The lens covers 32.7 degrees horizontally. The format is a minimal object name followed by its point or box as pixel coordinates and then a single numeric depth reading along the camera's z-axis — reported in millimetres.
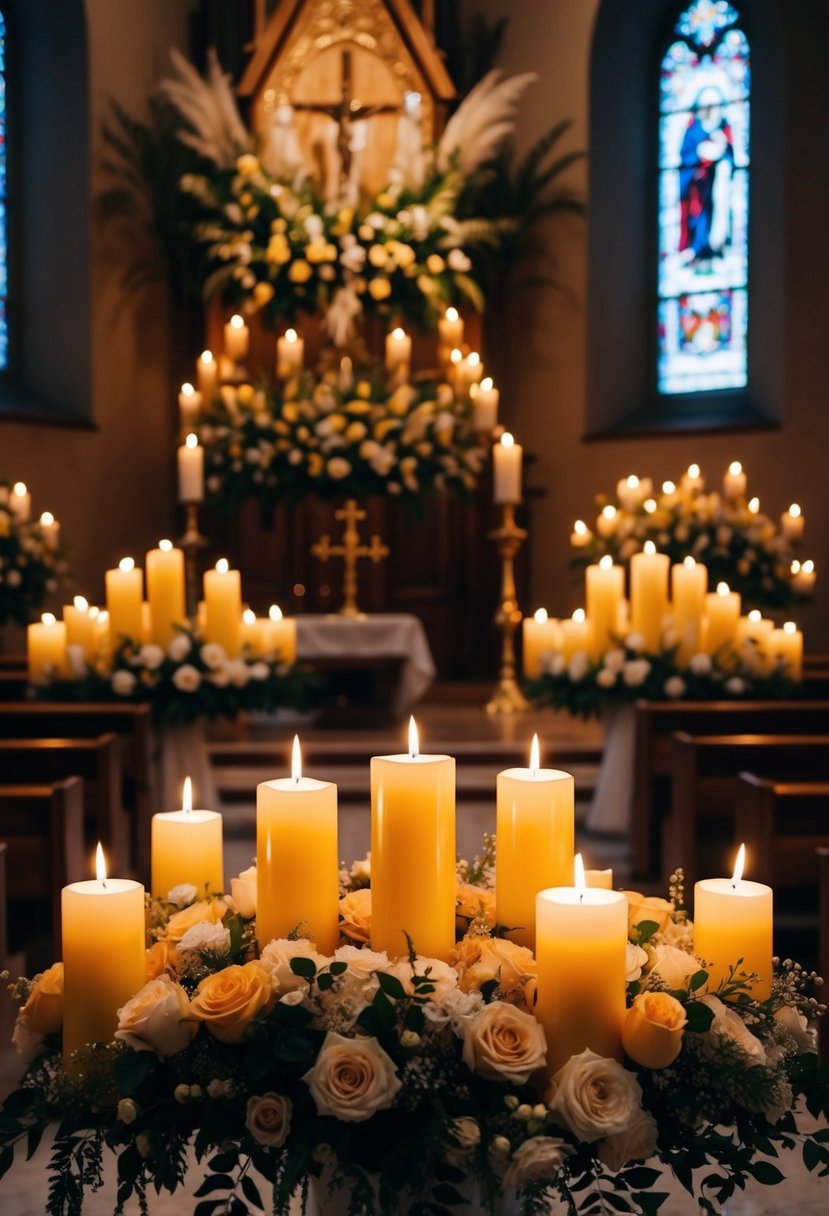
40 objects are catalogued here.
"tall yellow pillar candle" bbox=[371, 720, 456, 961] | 1533
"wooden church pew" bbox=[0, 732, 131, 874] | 4293
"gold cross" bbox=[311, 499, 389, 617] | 7691
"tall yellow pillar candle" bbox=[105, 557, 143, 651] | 5125
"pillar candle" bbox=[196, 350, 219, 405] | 7350
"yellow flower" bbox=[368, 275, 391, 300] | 8078
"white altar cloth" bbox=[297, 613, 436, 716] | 6965
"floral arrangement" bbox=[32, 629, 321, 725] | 5098
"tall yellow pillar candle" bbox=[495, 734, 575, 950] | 1583
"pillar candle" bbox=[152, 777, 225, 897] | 1787
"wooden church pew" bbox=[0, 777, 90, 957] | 3676
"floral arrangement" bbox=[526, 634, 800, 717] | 5566
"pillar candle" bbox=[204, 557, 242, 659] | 5227
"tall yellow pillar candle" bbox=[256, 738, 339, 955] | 1557
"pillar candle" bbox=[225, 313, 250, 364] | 7766
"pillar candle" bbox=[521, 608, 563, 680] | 5930
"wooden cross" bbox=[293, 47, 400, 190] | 8539
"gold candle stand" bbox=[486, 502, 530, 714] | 7633
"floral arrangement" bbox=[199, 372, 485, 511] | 7293
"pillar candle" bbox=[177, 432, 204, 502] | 6637
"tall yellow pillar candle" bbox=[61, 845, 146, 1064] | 1488
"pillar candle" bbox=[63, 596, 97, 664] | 5223
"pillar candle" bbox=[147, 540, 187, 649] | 5180
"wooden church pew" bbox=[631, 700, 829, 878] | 5125
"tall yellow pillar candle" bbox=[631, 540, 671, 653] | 5656
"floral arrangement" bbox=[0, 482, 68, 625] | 6801
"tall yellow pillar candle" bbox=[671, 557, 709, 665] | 5621
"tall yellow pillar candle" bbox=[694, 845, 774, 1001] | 1598
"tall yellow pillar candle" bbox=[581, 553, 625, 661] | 5711
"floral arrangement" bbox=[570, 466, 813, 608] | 6910
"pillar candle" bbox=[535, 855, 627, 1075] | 1429
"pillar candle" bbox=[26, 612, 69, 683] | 5254
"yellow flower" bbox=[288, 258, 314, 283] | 7945
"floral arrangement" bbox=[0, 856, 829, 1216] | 1384
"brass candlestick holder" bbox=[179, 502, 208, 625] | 6914
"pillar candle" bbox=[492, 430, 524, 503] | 7316
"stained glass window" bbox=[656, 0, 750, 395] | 9516
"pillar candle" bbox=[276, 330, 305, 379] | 7594
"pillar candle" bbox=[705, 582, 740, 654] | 5625
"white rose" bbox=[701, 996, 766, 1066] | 1480
